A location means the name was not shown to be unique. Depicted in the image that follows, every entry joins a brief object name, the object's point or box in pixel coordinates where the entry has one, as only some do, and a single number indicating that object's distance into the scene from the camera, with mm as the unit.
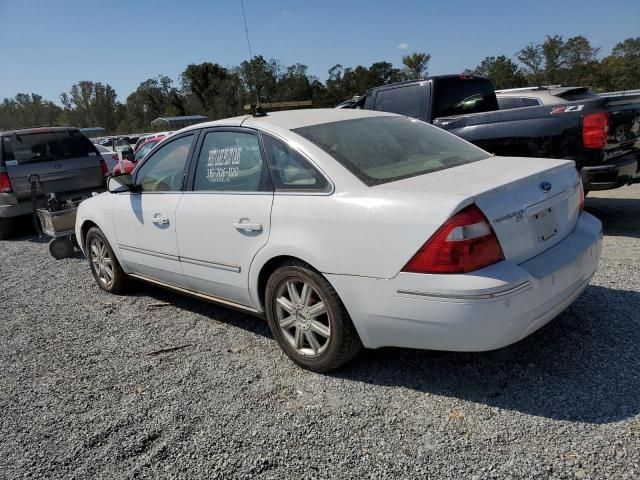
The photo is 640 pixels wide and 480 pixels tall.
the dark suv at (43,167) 8469
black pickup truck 5547
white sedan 2605
